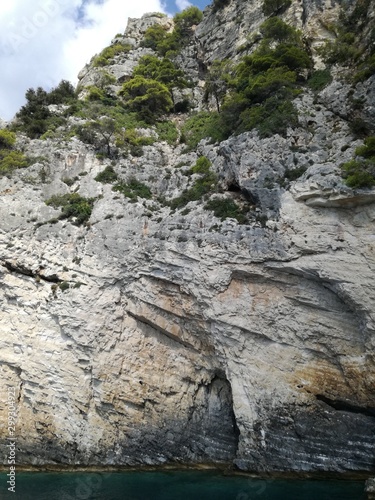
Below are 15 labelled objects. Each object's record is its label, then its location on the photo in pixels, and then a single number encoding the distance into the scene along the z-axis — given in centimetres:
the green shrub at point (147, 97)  3453
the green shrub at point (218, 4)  3997
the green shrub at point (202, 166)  2430
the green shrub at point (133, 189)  2373
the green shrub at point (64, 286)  1994
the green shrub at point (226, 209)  1989
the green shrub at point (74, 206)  2252
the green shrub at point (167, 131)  3105
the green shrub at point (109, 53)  4178
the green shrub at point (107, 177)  2495
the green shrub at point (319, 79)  2388
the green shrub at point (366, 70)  2044
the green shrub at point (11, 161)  2412
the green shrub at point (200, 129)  2762
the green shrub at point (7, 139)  2645
